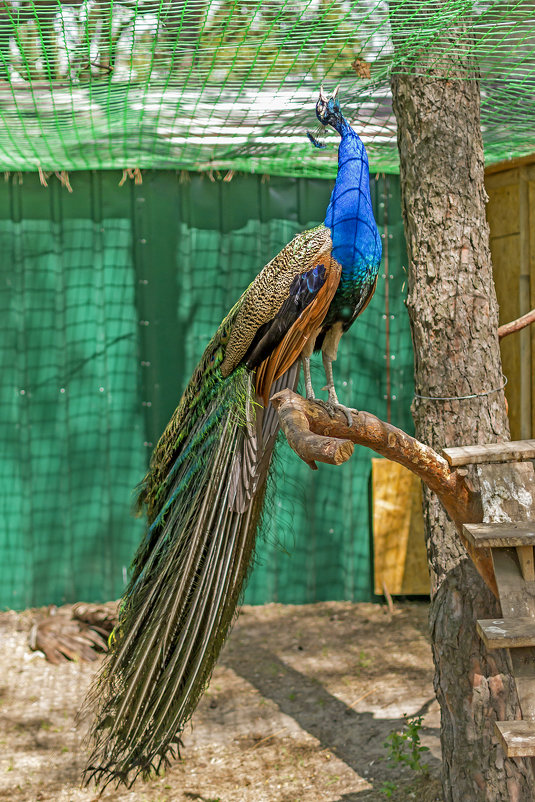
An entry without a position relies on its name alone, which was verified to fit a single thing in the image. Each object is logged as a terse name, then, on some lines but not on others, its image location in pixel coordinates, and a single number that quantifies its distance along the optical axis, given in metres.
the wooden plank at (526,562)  2.09
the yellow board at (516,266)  4.48
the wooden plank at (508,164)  4.44
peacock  2.75
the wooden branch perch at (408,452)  2.44
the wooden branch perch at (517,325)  3.20
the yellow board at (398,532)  5.34
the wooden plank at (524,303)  4.48
